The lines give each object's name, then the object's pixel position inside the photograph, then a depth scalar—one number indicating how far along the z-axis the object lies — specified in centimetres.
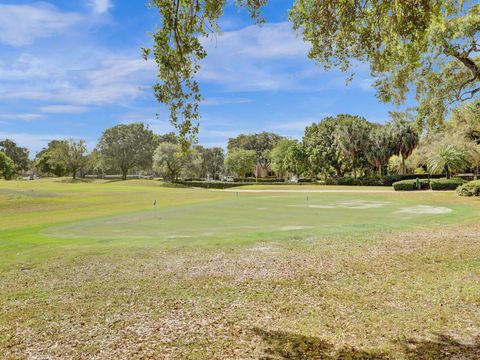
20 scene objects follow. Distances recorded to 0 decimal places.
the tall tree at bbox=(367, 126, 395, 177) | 6266
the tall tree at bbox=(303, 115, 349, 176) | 7119
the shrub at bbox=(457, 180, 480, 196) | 3239
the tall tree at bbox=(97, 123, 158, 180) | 9238
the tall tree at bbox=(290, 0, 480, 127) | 814
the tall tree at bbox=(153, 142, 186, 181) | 7856
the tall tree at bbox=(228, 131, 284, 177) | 11812
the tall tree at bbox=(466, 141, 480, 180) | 4394
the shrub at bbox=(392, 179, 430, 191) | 4344
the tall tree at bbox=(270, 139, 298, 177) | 9012
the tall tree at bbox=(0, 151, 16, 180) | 9631
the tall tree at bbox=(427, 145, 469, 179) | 4294
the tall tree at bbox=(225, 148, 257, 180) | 8831
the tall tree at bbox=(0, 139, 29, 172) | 13850
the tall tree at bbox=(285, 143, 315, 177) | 7512
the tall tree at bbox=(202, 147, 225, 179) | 12262
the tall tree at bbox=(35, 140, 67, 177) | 10706
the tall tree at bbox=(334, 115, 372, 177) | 6444
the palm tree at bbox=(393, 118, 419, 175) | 6138
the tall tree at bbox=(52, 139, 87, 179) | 9131
